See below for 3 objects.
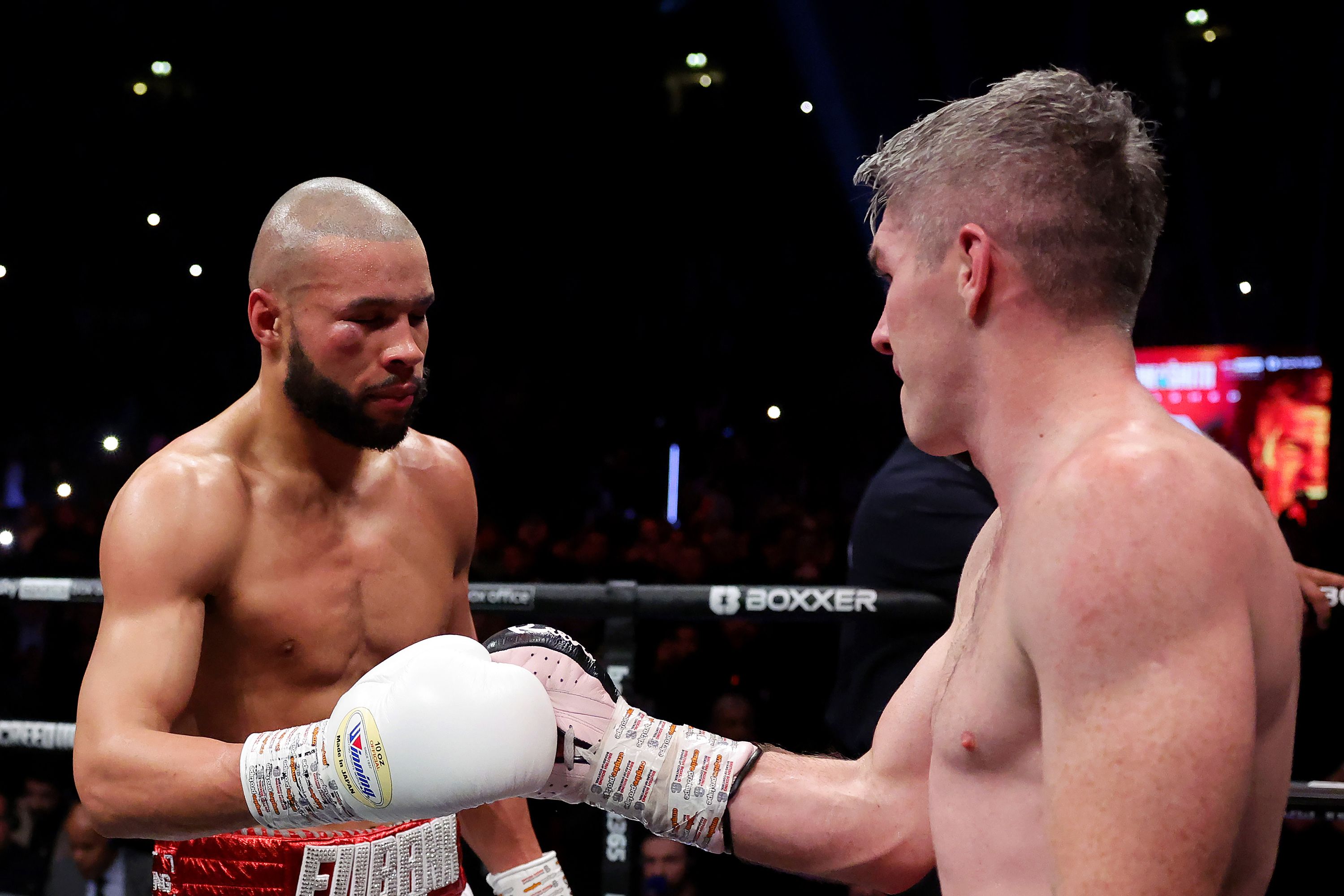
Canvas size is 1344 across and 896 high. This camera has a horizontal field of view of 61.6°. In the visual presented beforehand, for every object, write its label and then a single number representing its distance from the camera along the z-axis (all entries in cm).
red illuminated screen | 687
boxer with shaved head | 140
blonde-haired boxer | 85
